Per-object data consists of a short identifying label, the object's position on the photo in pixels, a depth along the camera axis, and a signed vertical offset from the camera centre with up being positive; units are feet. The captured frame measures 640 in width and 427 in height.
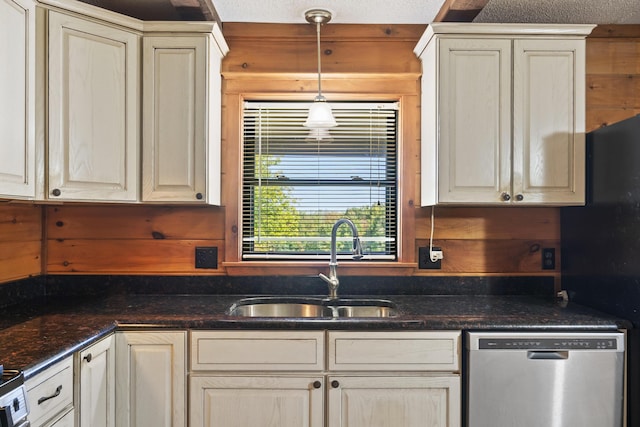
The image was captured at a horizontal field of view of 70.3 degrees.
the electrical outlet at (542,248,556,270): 8.02 -0.78
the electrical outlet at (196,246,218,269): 8.01 -0.78
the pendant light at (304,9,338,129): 7.07 +1.60
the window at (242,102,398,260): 8.27 +0.58
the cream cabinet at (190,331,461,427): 6.11 -2.17
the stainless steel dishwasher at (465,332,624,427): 6.03 -2.17
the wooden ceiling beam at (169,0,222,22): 6.69 +3.12
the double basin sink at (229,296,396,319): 7.63 -1.59
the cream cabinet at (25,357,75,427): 4.39 -1.90
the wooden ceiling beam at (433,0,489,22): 6.69 +3.12
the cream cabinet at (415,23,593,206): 7.02 +1.51
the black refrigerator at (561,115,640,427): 5.98 -0.29
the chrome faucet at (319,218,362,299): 7.62 -0.94
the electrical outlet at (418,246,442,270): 8.05 -0.83
